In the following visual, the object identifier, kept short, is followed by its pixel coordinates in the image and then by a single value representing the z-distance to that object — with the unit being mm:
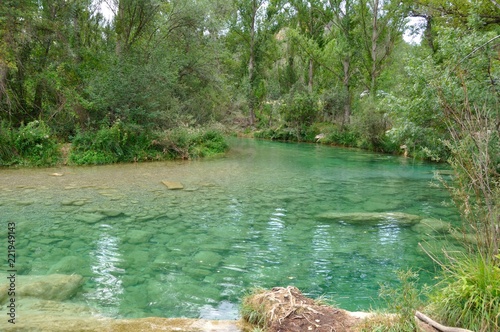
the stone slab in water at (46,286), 4359
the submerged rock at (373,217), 8203
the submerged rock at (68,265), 5316
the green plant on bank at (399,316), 3023
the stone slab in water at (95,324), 3334
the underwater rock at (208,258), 5821
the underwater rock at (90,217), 7578
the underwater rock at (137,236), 6629
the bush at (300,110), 32444
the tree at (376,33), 30444
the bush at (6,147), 13406
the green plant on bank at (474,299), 2816
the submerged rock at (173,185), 11000
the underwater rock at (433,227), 7599
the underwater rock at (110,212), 8020
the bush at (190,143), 17203
